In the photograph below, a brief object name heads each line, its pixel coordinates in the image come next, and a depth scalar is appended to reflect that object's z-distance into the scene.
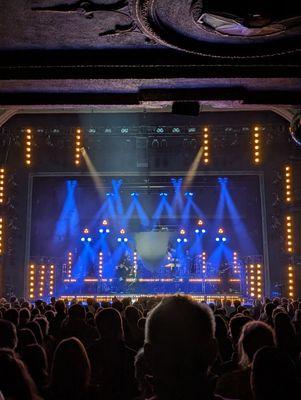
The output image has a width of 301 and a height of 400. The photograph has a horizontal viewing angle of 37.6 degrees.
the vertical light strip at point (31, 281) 21.26
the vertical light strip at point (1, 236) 19.57
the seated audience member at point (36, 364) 3.96
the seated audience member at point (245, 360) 3.48
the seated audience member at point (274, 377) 2.34
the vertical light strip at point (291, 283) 19.25
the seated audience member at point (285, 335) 5.25
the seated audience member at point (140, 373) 3.11
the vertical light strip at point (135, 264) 26.27
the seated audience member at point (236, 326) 5.81
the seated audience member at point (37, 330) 5.71
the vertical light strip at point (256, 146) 20.61
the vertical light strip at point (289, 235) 19.66
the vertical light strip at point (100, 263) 26.28
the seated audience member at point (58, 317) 7.42
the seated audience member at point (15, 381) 2.95
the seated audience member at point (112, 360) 4.64
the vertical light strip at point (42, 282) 22.06
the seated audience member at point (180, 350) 1.79
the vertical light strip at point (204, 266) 25.17
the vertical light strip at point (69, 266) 25.13
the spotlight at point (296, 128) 7.55
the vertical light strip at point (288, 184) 19.89
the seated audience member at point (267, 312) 8.15
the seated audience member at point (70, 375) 3.23
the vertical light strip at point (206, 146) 20.73
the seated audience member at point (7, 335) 4.76
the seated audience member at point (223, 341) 5.48
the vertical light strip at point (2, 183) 20.31
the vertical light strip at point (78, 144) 20.83
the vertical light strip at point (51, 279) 22.78
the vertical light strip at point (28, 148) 21.19
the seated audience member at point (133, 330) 5.83
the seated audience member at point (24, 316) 6.84
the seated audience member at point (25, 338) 4.99
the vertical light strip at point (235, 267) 24.99
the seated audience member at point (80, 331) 6.26
